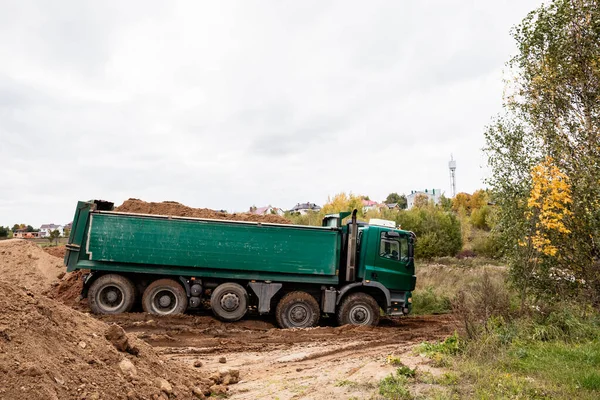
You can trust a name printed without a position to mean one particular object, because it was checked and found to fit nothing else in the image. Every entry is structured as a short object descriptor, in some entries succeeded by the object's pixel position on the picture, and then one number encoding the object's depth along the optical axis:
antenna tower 98.56
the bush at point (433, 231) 38.41
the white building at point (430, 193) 126.36
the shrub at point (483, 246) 40.09
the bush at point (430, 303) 18.09
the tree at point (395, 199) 105.12
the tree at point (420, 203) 45.08
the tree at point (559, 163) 10.77
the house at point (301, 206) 95.32
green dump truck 14.45
